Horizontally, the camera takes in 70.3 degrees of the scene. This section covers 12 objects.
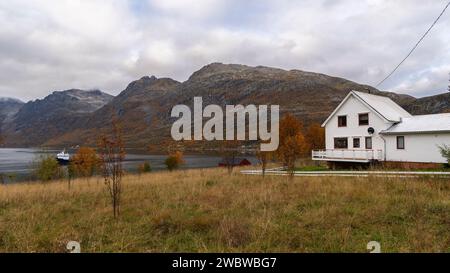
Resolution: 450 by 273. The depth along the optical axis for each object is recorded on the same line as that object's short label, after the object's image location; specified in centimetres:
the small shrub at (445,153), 2066
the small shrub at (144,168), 4864
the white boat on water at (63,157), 9526
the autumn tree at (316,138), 5441
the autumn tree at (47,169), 3744
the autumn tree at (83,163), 4141
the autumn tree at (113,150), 993
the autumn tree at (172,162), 5019
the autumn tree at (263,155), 2282
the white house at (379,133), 2981
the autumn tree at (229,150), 2842
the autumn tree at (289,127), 4941
